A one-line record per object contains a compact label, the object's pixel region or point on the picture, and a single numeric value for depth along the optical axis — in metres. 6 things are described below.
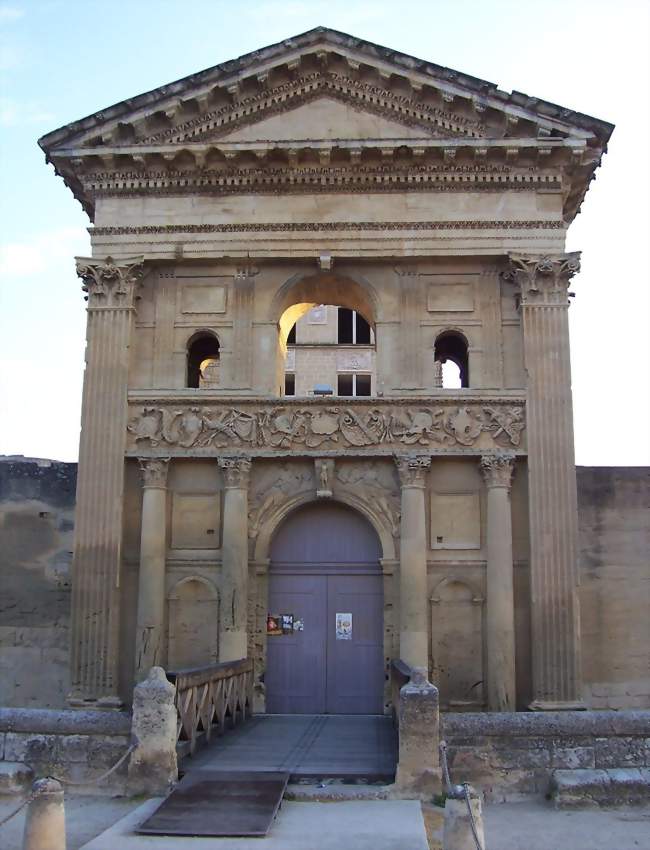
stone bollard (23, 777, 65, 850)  9.20
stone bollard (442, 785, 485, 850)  9.33
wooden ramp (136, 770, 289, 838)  10.77
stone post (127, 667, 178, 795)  12.48
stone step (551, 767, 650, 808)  12.59
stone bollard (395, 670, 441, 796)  12.41
